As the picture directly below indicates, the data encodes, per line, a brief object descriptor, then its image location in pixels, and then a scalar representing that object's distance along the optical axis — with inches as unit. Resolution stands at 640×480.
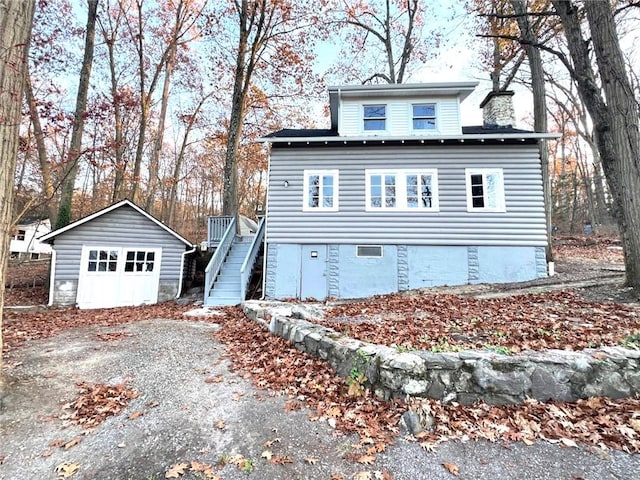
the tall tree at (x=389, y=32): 672.4
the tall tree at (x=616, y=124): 249.1
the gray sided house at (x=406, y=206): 381.7
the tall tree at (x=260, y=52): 544.1
